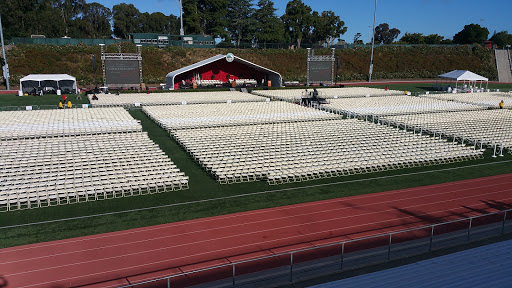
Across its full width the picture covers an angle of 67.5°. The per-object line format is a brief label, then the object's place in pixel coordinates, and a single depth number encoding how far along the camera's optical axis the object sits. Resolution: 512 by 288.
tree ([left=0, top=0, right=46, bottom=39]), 79.44
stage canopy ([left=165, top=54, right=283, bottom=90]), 60.66
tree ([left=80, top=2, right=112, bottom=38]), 107.81
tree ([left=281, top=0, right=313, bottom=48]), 93.00
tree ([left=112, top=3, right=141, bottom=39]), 115.25
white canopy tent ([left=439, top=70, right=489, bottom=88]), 57.31
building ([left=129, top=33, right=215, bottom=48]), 75.00
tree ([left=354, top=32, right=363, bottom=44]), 134.05
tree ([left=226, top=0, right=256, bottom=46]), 90.06
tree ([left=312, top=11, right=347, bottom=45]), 96.88
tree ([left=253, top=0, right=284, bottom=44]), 88.21
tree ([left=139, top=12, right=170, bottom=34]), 119.23
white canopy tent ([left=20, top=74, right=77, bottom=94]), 49.12
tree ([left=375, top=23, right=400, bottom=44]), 180.75
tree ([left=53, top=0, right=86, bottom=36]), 105.59
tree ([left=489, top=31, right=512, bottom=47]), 121.69
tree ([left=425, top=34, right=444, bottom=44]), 124.91
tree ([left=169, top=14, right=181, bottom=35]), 124.26
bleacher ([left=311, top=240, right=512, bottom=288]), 8.87
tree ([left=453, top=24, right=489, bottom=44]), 122.31
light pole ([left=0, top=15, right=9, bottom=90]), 52.40
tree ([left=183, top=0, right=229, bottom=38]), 90.38
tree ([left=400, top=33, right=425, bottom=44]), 128.38
